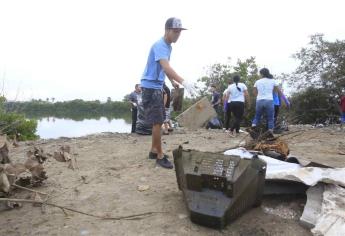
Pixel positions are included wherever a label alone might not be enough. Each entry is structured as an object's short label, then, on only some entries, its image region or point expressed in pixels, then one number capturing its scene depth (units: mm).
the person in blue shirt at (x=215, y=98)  13094
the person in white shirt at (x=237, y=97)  8992
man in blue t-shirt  4594
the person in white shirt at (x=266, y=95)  8117
